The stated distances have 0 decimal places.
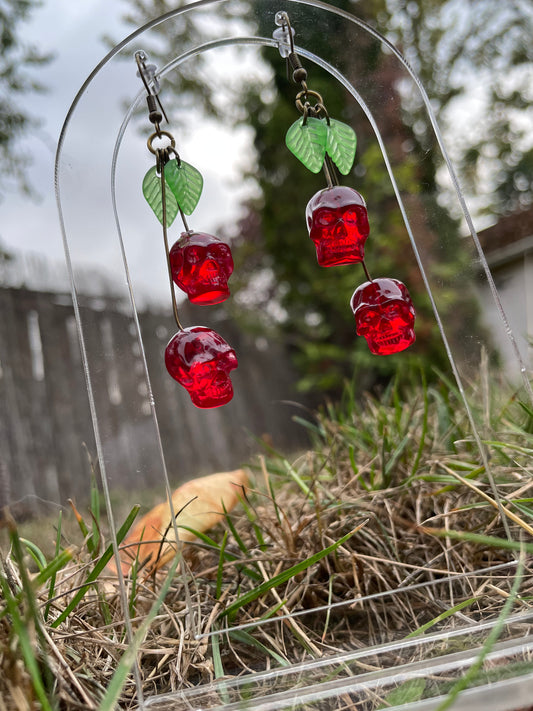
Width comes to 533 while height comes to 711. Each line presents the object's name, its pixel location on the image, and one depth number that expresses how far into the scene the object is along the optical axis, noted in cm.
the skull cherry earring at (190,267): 9
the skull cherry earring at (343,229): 9
